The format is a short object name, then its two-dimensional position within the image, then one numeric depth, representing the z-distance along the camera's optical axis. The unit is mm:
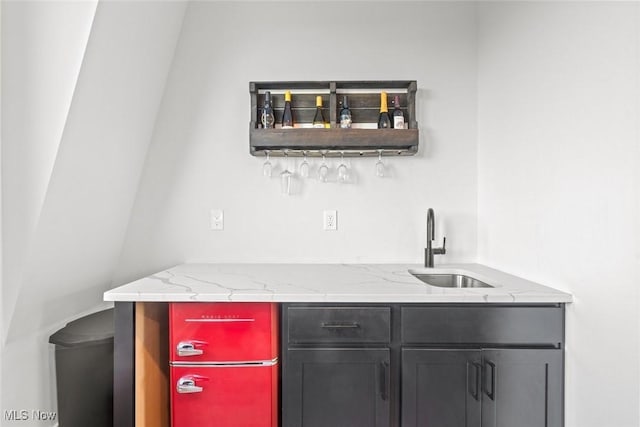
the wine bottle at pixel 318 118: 1966
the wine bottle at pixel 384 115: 1952
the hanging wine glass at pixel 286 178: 2037
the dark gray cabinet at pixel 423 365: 1339
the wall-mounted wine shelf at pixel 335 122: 1892
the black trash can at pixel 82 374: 1563
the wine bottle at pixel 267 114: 1945
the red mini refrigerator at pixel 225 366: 1384
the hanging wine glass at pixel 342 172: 2016
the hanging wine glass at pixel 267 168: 2025
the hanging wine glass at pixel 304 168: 2039
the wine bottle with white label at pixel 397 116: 1937
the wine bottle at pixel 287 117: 1973
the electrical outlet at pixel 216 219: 2066
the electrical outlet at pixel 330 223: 2068
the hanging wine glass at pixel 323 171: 2008
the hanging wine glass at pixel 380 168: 2024
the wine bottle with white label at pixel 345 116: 1946
